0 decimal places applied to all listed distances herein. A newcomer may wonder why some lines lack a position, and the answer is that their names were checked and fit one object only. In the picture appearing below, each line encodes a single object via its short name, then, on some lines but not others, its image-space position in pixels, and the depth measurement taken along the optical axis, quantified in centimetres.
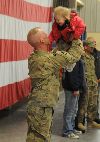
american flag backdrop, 500
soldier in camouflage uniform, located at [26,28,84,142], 308
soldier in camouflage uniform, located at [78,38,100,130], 561
